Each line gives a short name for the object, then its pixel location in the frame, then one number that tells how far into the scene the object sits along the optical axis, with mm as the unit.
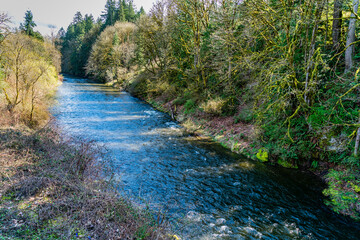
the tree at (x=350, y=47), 8317
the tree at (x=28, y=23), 43312
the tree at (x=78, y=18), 81375
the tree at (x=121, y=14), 55875
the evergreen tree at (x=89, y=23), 70938
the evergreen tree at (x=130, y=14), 59697
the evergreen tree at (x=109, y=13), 61856
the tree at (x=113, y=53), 39500
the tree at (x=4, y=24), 11188
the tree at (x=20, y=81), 11797
